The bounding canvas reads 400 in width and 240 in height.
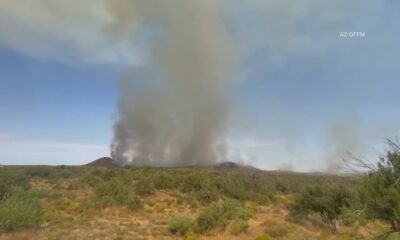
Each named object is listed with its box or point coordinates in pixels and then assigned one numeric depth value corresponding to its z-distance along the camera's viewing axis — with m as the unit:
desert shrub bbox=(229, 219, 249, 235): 19.30
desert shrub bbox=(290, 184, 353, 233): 22.19
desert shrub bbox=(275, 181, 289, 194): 48.47
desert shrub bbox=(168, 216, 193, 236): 19.16
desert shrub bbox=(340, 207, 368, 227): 20.12
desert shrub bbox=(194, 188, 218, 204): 33.66
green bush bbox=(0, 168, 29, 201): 24.42
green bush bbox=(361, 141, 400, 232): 9.55
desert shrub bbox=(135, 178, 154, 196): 37.72
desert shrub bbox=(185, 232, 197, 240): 17.53
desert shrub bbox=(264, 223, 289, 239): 18.50
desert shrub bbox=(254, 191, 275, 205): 35.72
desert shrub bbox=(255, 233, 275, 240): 17.02
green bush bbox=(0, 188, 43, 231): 15.79
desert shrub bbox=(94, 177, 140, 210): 29.12
